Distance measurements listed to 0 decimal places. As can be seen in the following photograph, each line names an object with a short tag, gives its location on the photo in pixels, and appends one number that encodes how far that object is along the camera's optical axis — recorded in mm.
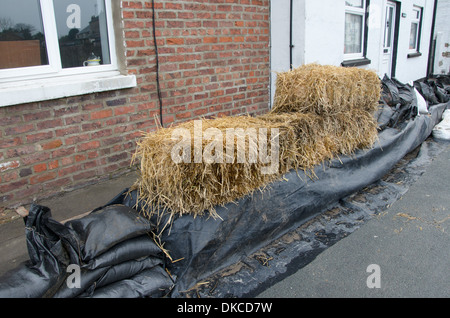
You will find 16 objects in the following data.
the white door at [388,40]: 8641
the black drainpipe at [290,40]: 5385
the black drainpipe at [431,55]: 11362
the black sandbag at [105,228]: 2090
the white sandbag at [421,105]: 5633
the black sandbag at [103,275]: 1957
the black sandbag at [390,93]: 5111
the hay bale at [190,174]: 2320
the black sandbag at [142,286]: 2090
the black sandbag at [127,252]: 2068
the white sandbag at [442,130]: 5761
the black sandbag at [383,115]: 4555
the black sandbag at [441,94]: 6530
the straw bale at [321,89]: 3391
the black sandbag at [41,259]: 1846
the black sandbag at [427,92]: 6445
